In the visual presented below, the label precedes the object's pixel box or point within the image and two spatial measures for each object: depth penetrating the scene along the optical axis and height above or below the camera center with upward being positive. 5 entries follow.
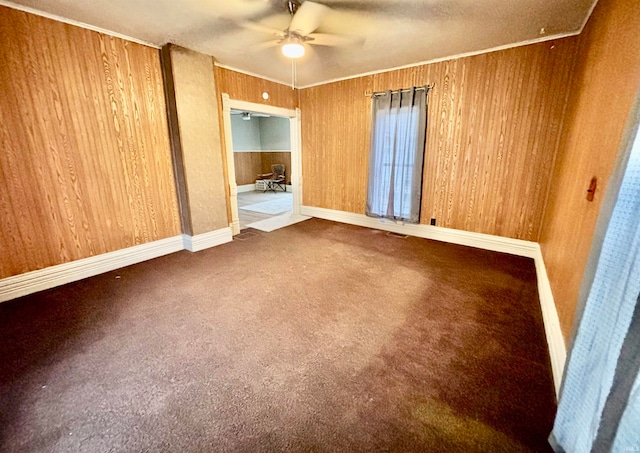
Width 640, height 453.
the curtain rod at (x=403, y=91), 3.54 +0.97
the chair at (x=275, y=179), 8.67 -0.65
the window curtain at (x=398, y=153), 3.70 +0.10
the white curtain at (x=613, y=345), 0.79 -0.61
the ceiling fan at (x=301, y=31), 2.06 +1.15
